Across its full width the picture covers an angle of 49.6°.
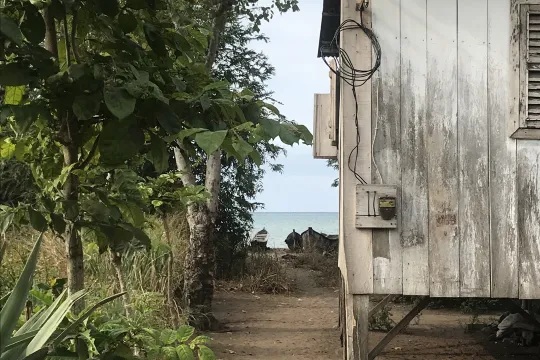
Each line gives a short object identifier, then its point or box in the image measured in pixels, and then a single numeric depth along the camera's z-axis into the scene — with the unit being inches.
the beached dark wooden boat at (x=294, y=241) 764.3
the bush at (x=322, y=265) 539.8
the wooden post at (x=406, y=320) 199.4
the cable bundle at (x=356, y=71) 163.6
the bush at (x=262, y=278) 477.1
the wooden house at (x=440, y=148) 162.1
